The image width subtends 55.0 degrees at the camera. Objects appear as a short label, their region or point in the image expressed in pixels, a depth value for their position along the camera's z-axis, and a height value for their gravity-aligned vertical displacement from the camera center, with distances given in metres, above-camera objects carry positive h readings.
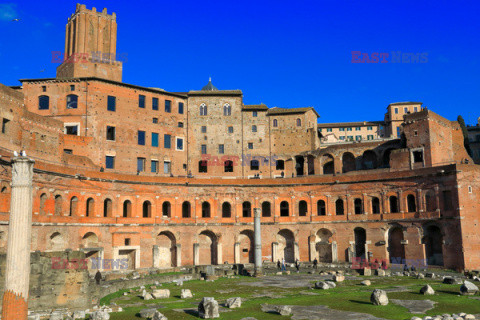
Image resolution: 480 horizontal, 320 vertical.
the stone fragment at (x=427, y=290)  24.50 -3.64
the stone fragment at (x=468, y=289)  24.27 -3.57
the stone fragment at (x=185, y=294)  25.34 -3.72
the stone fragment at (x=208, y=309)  18.88 -3.43
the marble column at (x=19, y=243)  14.58 -0.45
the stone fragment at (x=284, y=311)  19.53 -3.64
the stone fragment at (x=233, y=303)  21.58 -3.63
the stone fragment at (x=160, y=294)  25.25 -3.67
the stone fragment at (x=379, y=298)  21.30 -3.48
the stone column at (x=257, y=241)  37.75 -1.37
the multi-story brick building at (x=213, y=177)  39.00 +4.35
